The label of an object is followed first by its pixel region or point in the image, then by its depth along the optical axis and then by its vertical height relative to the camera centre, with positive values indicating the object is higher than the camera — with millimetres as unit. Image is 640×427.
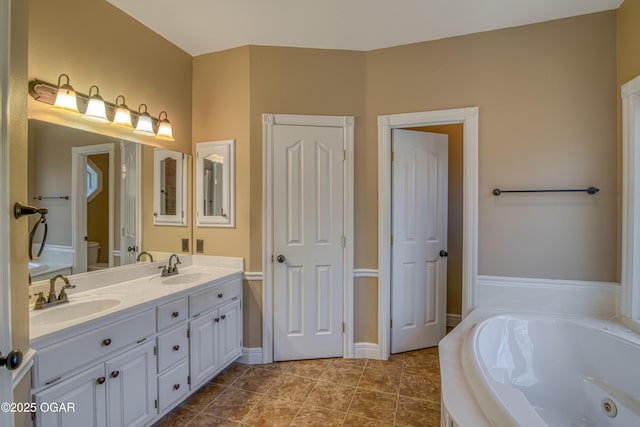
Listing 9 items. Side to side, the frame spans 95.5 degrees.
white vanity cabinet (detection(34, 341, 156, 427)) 1198 -855
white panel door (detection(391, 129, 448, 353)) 2559 -245
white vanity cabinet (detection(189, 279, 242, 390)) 1936 -861
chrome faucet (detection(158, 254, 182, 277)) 2203 -440
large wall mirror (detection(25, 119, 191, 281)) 1589 +86
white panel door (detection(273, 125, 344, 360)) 2418 -224
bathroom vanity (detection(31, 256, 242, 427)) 1224 -697
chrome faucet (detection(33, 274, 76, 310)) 1471 -447
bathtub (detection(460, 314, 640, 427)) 1460 -846
